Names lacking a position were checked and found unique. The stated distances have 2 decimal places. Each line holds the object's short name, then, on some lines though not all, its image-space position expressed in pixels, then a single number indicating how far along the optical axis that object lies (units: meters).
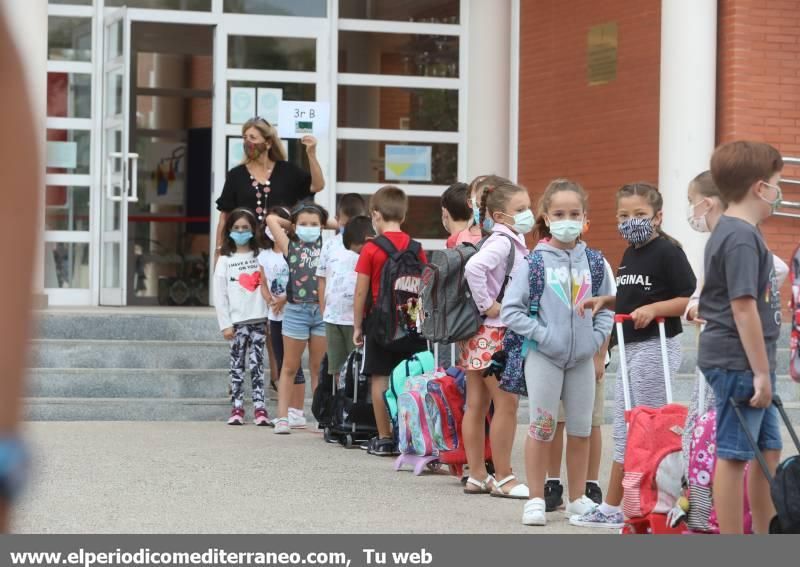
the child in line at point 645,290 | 6.27
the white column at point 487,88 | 15.95
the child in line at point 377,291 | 9.53
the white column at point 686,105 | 13.48
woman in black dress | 11.59
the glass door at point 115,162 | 15.20
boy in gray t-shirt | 4.79
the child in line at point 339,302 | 10.22
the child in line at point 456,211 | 8.42
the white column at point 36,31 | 13.51
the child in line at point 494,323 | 7.38
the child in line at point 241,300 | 11.09
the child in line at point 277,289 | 11.05
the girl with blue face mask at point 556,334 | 6.41
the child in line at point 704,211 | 5.53
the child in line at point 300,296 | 10.71
